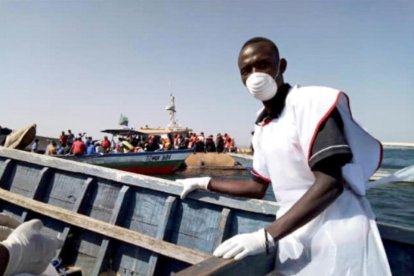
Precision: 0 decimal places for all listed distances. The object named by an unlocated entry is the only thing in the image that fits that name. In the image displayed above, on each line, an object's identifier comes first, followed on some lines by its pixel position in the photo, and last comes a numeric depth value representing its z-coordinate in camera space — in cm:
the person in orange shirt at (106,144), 2412
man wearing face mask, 159
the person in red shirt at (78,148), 1850
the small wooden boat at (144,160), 1842
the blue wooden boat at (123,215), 323
